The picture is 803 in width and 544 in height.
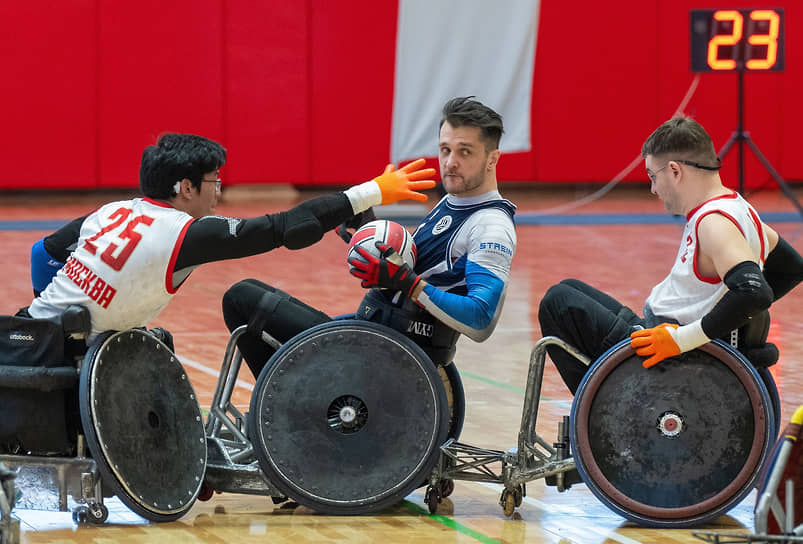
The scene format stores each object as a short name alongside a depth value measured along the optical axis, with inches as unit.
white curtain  1019.3
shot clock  1026.7
